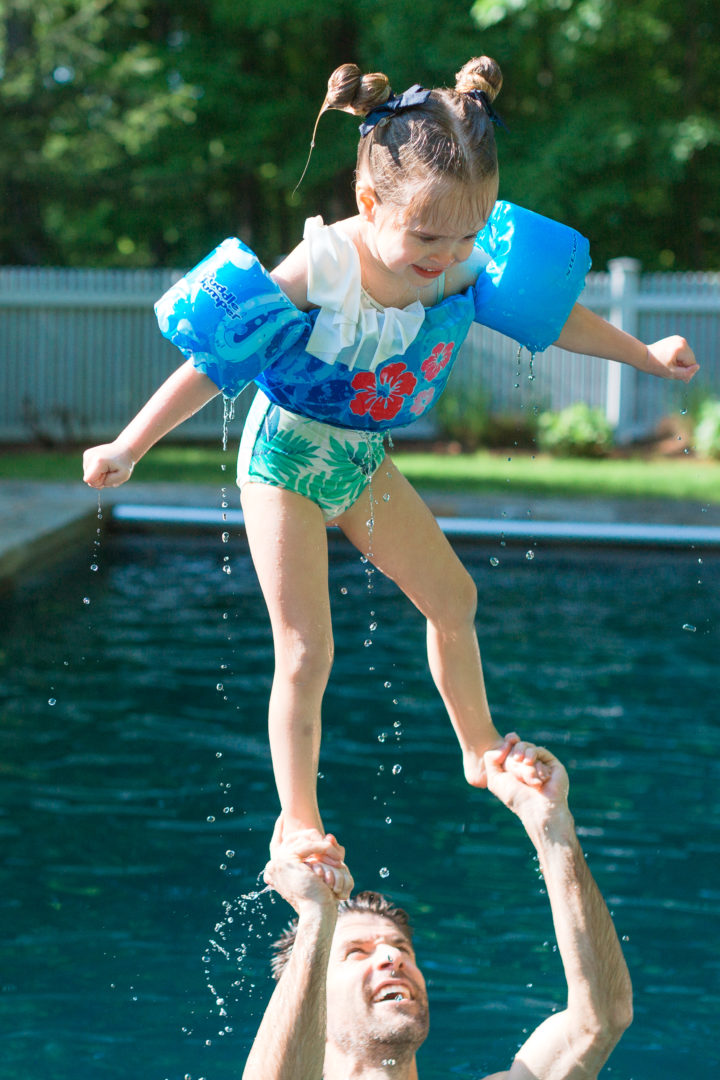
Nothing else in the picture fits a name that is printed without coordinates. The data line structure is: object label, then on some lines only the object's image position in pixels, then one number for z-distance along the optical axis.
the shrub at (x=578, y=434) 14.23
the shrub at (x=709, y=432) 13.62
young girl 2.40
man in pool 2.33
